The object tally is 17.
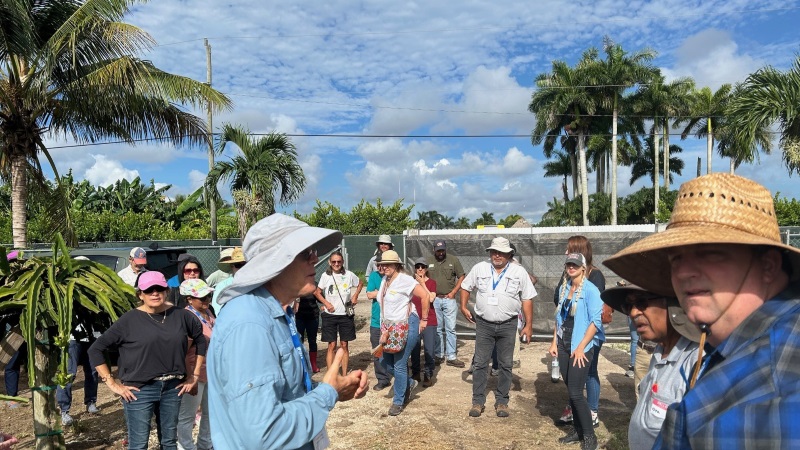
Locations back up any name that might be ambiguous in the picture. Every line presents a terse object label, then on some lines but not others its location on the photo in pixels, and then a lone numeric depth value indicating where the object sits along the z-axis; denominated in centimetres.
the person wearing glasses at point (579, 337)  462
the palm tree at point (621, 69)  3338
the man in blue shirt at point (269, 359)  166
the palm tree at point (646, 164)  4428
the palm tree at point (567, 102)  3416
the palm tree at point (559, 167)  4702
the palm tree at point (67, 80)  841
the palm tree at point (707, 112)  3562
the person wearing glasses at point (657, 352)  194
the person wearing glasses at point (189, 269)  528
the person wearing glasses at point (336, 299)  695
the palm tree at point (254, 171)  1219
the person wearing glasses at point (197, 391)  423
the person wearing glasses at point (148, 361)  379
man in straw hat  95
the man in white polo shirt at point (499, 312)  558
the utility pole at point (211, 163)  1700
